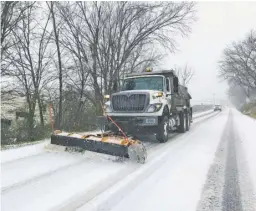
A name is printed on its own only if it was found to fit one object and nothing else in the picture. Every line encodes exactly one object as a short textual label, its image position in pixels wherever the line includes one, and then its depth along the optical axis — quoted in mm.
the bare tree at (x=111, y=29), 22484
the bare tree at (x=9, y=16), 15484
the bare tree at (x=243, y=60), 63906
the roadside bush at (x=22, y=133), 13812
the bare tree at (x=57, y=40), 20609
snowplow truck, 10719
